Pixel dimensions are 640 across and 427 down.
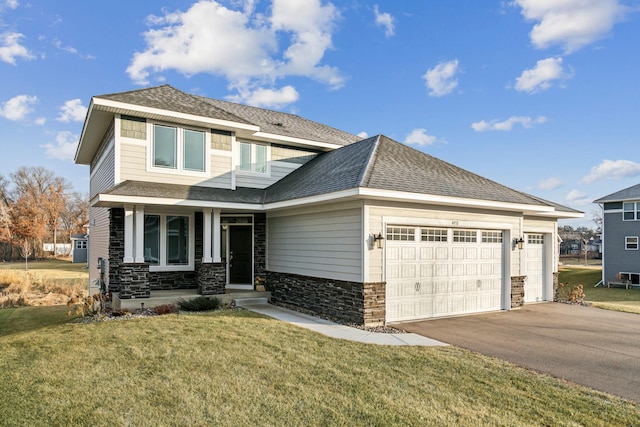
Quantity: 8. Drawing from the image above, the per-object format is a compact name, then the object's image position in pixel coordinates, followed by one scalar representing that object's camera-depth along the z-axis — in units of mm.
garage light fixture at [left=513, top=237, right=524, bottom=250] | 11606
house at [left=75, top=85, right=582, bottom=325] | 9383
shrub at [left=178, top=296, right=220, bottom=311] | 9969
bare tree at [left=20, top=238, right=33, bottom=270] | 37231
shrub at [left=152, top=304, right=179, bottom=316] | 9727
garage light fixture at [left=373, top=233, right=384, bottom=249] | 8953
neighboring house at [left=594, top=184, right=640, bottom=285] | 23156
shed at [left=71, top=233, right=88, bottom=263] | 40156
